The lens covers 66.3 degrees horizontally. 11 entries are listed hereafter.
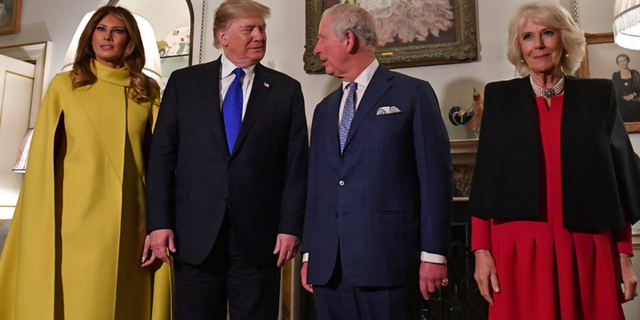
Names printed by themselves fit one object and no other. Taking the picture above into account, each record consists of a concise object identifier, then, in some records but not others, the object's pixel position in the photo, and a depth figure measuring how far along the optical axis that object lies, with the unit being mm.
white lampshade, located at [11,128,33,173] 3436
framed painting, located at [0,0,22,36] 4371
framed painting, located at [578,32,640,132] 2926
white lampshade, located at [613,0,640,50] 2486
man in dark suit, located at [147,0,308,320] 1715
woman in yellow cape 1812
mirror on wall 4180
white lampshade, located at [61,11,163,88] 3264
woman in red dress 1472
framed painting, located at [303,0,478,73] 3193
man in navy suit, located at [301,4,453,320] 1516
